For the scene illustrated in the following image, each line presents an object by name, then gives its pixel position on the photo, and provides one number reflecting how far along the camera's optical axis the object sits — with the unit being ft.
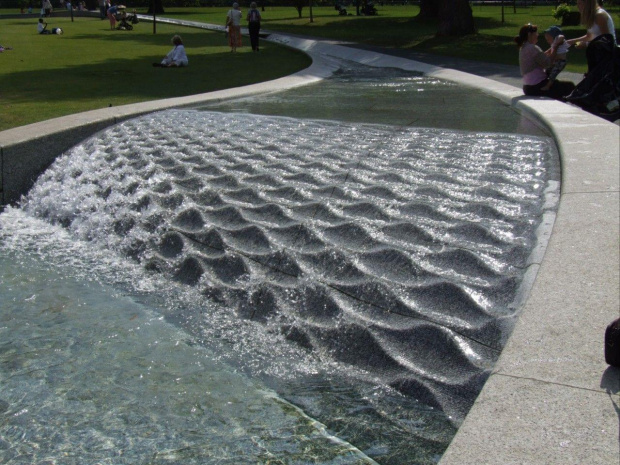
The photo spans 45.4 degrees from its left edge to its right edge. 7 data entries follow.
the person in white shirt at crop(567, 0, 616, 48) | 28.60
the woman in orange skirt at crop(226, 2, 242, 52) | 71.04
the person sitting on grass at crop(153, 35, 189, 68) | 56.59
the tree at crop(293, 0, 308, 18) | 135.89
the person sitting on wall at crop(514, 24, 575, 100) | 31.52
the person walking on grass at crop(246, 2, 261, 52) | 71.56
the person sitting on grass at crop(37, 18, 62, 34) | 105.17
